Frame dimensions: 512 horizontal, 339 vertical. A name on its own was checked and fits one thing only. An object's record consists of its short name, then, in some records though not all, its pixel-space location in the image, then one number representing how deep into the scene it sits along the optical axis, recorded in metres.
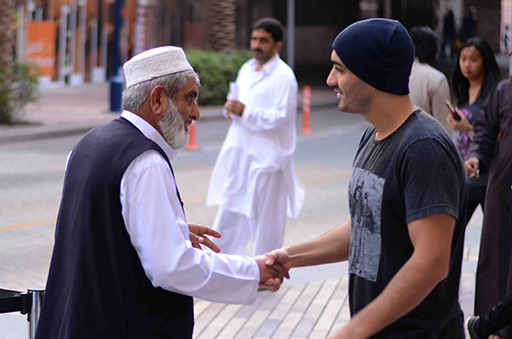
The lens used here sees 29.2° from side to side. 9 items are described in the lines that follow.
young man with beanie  2.93
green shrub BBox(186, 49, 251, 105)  24.78
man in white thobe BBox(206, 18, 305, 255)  7.87
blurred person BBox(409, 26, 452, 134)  7.26
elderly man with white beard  3.20
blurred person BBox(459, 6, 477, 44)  42.00
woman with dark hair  7.11
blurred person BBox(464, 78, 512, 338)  6.12
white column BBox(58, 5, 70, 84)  31.42
